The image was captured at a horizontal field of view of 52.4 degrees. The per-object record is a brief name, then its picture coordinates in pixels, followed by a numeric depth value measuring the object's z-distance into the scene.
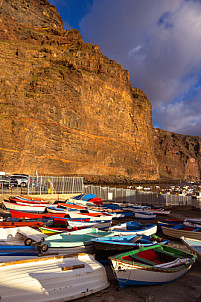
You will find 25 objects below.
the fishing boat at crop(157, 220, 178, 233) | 13.75
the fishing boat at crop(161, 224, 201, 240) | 11.15
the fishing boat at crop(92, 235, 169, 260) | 7.80
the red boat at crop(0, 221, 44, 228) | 10.99
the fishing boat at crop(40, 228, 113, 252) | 7.63
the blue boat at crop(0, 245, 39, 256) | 6.97
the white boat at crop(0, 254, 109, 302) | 5.02
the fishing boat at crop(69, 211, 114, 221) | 15.44
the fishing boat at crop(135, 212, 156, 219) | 19.33
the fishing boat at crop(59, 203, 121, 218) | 16.60
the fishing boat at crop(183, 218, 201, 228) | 13.79
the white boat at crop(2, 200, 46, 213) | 17.65
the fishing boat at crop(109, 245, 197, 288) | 5.97
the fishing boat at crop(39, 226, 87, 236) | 9.52
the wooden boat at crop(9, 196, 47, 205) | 18.89
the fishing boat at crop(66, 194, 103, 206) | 22.92
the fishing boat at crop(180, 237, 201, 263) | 8.14
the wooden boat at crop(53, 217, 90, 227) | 13.13
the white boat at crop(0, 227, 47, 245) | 8.73
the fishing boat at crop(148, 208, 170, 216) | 21.95
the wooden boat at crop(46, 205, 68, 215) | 16.67
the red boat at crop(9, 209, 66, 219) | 15.46
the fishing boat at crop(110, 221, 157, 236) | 9.95
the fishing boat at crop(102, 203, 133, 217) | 19.77
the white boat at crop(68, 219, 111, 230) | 11.82
